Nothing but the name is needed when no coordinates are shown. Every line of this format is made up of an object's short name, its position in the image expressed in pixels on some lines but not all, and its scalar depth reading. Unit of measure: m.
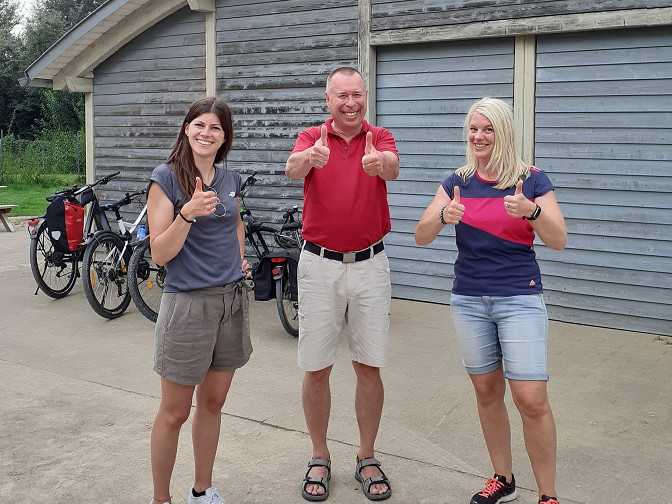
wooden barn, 6.36
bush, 24.08
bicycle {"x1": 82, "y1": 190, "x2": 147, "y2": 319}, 7.01
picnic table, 14.05
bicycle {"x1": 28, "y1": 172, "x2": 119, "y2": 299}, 7.68
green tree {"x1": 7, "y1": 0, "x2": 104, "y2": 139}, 33.41
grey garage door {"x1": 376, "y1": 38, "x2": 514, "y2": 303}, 7.14
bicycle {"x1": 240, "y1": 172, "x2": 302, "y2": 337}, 6.05
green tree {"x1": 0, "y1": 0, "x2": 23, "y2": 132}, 34.69
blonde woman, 3.14
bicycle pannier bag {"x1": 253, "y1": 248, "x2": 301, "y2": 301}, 6.01
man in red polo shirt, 3.49
